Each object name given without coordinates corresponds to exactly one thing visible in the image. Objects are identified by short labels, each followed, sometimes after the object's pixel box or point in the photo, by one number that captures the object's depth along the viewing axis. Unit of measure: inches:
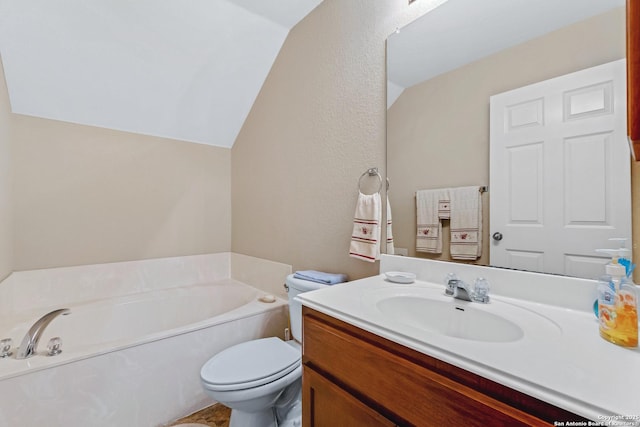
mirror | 35.0
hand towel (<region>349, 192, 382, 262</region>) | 55.3
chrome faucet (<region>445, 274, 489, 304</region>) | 37.7
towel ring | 57.6
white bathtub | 49.7
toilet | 47.7
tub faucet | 51.8
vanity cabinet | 20.6
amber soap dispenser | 24.2
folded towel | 60.8
